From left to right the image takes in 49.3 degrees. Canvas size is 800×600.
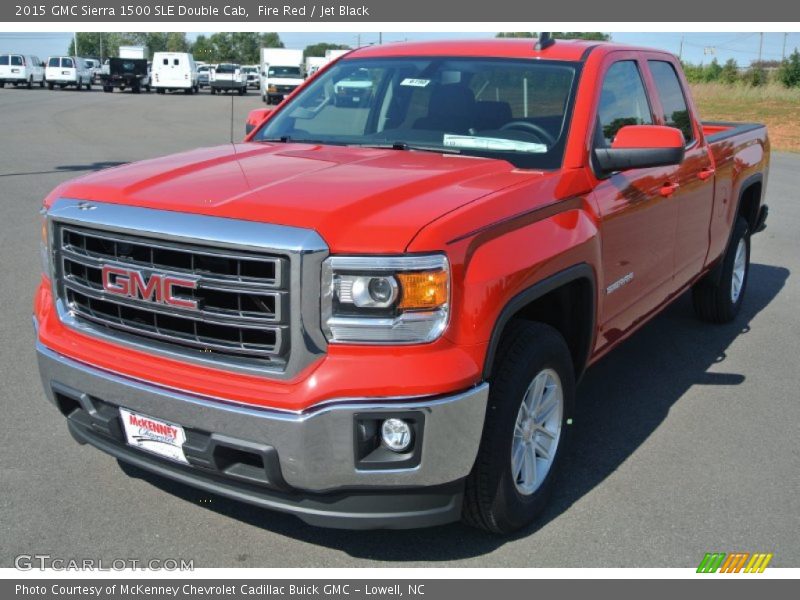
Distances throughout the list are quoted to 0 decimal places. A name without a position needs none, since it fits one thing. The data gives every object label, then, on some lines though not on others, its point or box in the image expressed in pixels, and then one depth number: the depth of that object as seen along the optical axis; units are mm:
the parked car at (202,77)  57469
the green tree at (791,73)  47438
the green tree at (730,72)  52062
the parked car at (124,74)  49875
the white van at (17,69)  49528
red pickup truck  2916
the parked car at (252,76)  60916
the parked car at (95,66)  61144
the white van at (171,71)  49750
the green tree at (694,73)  55312
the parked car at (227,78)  50400
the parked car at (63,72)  49969
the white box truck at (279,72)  41500
